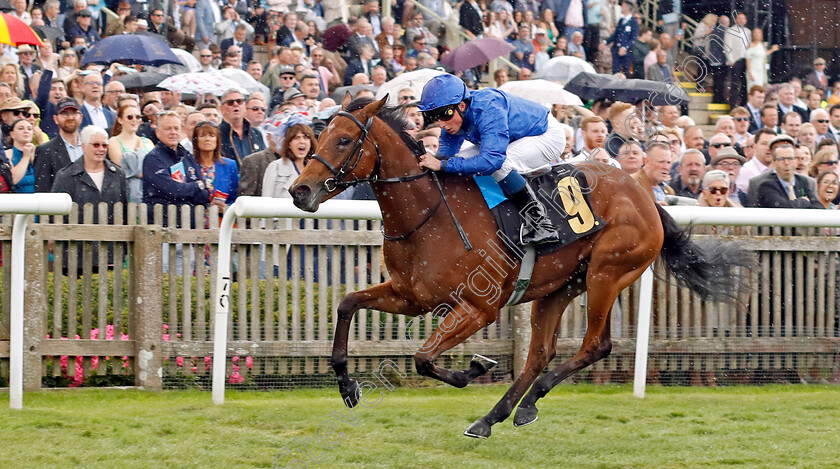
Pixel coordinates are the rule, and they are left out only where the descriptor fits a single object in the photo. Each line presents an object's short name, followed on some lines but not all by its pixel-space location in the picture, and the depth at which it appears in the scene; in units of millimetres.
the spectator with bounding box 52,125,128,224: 12930
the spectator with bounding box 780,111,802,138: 20203
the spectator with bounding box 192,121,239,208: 14031
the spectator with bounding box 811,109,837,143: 21891
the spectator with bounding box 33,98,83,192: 13844
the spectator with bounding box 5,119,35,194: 13742
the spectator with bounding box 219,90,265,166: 16031
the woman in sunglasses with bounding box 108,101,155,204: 13922
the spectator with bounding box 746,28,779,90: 24562
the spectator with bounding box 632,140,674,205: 14344
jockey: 9789
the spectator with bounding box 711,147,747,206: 16422
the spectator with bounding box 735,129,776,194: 17531
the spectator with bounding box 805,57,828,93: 28356
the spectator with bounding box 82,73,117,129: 17250
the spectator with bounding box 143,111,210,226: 13336
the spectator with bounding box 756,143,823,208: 15734
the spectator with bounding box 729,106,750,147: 20562
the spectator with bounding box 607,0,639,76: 26750
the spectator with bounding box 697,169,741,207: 14766
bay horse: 9570
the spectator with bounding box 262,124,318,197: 13867
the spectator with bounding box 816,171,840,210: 16484
